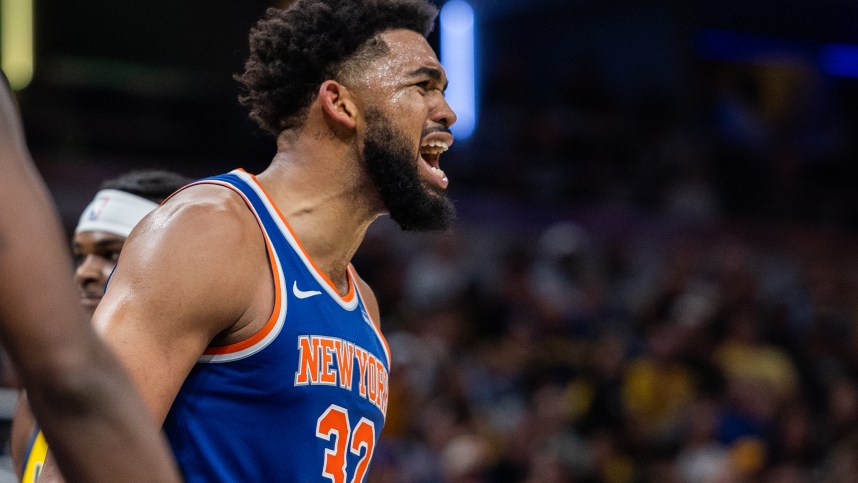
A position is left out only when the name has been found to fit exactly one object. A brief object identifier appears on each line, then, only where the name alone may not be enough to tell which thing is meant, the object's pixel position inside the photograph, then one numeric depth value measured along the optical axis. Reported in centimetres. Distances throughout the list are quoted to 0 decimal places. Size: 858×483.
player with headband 745
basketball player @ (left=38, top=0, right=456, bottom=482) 476
